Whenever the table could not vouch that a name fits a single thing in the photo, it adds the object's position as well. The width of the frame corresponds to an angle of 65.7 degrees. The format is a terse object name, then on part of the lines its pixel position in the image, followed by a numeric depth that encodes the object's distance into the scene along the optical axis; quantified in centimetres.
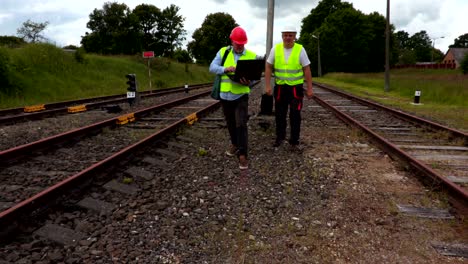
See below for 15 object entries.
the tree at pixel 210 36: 7175
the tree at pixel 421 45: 13225
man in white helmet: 600
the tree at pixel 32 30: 2678
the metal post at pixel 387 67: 2285
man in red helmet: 513
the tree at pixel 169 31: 7475
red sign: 1806
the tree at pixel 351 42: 6956
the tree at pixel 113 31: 7126
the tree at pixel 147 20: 7538
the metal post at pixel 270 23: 1035
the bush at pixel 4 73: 1562
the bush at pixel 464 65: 4131
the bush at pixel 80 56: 2444
